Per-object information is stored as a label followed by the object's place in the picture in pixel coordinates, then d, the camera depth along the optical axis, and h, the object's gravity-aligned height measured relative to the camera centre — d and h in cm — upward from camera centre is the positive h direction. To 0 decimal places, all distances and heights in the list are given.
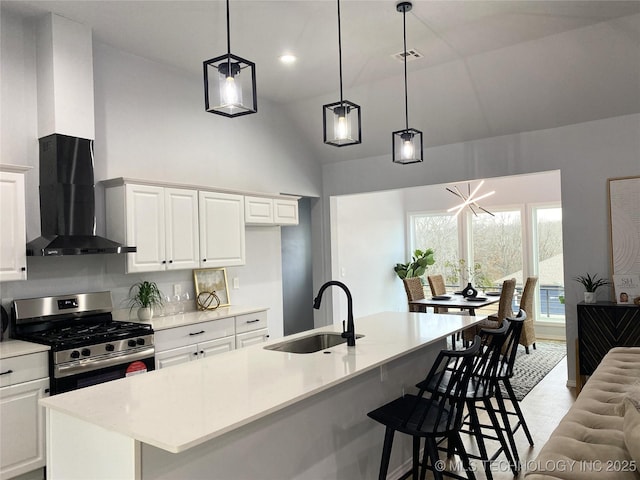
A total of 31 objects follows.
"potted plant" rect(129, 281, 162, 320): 421 -42
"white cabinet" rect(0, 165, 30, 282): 323 +20
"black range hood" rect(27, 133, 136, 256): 362 +44
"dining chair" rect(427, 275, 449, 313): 737 -66
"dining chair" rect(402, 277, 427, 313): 675 -71
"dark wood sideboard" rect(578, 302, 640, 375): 427 -84
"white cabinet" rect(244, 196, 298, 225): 509 +41
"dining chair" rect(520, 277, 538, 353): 626 -86
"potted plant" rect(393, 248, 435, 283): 873 -41
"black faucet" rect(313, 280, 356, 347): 284 -49
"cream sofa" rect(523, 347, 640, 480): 151 -73
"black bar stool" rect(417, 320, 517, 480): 286 -91
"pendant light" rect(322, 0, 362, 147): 296 +75
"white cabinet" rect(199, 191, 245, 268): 457 +19
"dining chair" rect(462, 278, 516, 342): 589 -77
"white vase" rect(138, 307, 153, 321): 420 -55
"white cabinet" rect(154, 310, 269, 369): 392 -80
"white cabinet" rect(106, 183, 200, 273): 396 +23
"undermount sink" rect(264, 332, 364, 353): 320 -66
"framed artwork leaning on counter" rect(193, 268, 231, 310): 489 -41
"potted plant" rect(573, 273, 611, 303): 462 -44
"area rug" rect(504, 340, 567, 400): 491 -150
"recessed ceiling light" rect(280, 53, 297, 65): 443 +177
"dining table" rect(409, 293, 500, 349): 606 -79
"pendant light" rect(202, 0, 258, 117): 239 +81
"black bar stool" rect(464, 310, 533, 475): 309 -99
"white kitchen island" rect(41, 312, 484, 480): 169 -68
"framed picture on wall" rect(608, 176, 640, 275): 454 +13
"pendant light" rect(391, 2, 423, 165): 351 +73
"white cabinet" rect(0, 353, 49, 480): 296 -101
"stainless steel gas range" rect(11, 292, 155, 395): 322 -60
